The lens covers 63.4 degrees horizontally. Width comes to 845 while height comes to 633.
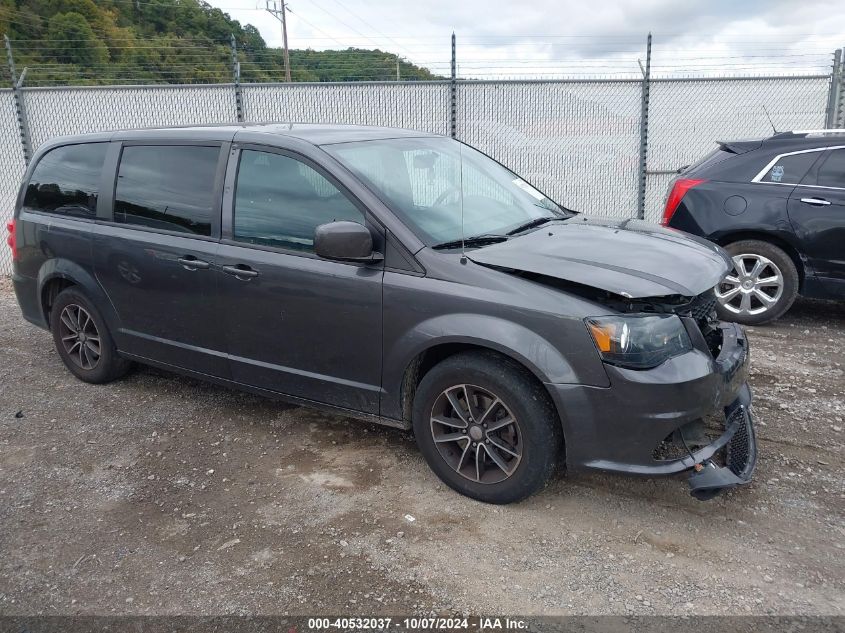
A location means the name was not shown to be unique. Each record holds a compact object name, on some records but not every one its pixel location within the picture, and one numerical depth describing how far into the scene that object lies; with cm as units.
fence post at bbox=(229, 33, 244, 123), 944
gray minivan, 303
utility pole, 3903
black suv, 579
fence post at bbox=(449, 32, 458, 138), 923
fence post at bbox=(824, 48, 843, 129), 880
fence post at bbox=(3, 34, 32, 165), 967
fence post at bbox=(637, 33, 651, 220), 908
